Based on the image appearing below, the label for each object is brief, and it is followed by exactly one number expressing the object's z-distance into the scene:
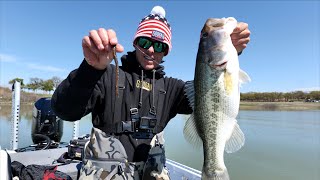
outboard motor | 4.34
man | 1.54
